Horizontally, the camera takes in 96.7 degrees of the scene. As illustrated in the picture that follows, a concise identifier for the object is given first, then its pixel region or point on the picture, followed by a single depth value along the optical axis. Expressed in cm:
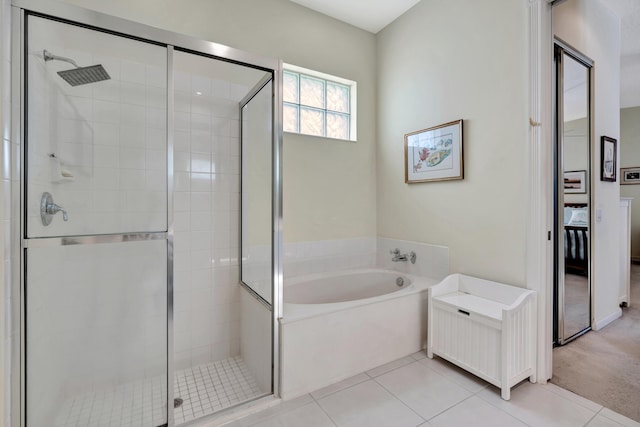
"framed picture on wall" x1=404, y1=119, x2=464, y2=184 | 229
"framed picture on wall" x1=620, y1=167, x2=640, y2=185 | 382
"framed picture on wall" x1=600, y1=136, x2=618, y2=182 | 251
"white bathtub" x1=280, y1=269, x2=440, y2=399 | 172
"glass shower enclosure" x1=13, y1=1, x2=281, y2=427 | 120
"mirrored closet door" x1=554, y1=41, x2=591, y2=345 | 223
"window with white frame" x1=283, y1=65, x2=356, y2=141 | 265
